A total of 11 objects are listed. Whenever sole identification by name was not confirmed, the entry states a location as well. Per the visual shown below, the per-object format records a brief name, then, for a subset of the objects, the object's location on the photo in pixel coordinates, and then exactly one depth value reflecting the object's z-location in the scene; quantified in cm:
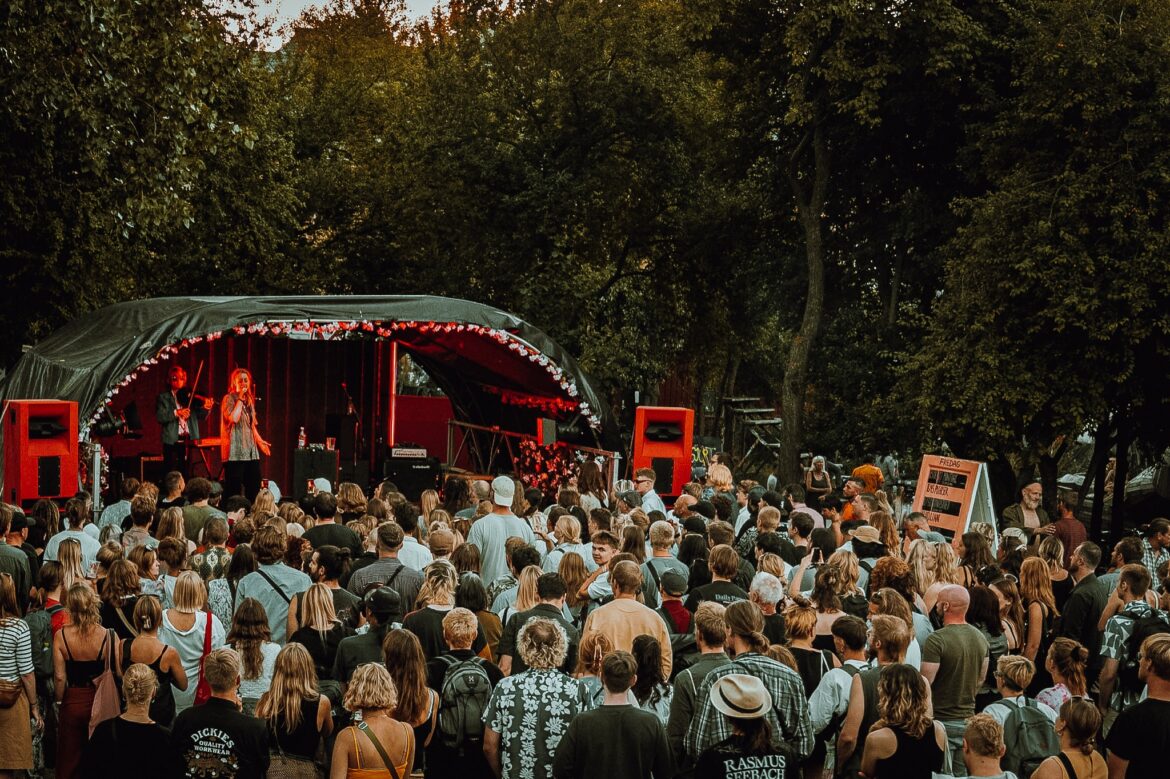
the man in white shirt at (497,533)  888
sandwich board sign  1296
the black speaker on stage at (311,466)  1848
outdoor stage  1512
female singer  1728
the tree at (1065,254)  1628
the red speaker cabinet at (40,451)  1327
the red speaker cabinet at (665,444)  1633
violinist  1716
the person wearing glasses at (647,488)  1131
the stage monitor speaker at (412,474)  1838
